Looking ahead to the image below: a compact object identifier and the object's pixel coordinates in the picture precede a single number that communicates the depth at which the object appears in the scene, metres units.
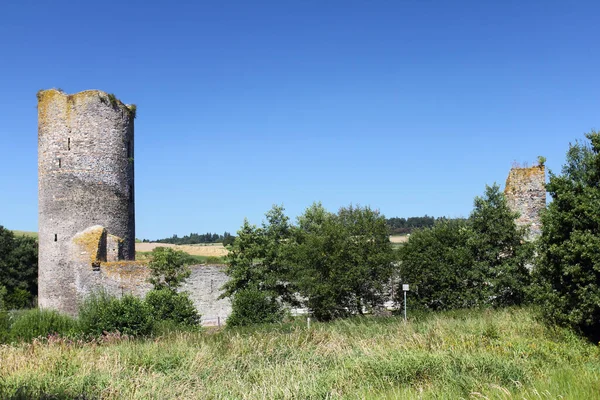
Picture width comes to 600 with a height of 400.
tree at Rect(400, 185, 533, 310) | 20.27
